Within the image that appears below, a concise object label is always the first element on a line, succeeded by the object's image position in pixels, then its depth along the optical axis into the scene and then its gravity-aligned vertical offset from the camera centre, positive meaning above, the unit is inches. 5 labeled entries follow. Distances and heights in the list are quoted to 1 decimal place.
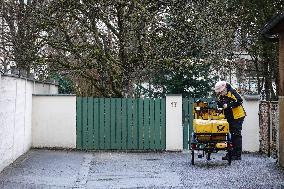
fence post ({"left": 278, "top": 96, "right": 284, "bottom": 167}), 503.8 -23.7
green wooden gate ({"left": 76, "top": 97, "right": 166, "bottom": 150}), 679.7 -21.3
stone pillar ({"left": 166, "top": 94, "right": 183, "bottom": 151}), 676.1 -22.4
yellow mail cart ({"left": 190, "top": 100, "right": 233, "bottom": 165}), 512.1 -27.9
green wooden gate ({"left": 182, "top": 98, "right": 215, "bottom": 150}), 685.9 -15.5
